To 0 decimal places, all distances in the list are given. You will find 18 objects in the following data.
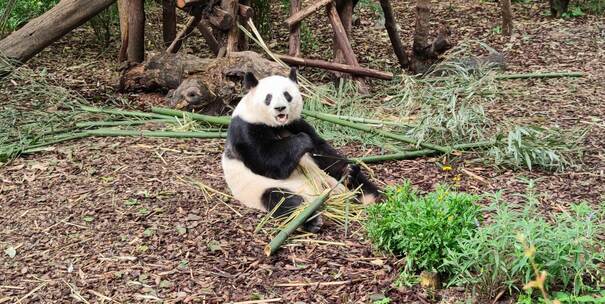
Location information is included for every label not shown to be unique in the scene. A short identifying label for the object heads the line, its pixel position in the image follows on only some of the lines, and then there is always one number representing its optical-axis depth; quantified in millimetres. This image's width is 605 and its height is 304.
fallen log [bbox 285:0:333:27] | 6535
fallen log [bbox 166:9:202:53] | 6766
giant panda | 4176
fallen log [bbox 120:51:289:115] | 5980
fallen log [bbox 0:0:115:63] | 6559
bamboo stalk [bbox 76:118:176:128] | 5840
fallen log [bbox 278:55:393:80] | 6539
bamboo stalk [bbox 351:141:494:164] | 5000
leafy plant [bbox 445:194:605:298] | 2949
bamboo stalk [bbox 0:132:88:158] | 5400
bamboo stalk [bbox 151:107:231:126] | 5555
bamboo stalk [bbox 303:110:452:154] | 5117
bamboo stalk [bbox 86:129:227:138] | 5473
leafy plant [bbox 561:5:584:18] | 9133
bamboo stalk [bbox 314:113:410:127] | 5557
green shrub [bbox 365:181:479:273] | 3260
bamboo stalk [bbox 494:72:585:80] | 6715
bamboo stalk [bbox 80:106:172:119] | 5965
